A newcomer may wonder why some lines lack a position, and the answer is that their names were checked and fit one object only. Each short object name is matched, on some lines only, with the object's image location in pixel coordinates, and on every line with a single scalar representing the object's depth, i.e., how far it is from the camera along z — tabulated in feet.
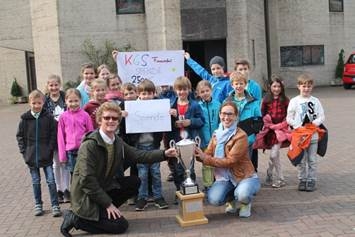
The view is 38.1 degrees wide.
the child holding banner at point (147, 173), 22.08
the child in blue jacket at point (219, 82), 23.76
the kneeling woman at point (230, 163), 19.95
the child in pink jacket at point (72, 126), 22.21
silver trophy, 19.04
